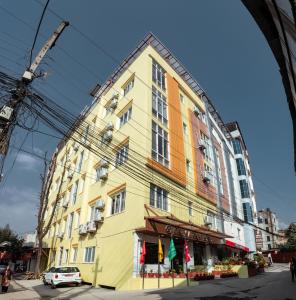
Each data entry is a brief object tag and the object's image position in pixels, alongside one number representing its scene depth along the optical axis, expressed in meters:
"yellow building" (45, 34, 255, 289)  18.08
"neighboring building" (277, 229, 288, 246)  91.31
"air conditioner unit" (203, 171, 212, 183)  27.12
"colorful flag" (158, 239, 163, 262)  15.48
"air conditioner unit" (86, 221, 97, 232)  21.56
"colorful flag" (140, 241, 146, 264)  15.76
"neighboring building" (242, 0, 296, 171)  4.18
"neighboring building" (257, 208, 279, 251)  83.01
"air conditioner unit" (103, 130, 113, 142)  23.25
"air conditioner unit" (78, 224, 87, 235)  22.77
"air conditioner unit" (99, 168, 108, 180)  22.72
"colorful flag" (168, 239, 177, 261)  16.23
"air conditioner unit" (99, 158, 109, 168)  22.91
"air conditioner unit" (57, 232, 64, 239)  28.84
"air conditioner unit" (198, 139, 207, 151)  28.95
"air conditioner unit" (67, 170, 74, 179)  32.72
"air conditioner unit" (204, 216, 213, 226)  24.25
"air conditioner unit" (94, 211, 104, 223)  21.02
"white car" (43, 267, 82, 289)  18.16
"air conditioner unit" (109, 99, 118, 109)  25.88
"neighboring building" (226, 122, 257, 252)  39.34
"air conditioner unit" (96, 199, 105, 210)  21.47
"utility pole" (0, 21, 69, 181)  7.41
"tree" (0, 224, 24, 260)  49.38
